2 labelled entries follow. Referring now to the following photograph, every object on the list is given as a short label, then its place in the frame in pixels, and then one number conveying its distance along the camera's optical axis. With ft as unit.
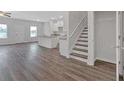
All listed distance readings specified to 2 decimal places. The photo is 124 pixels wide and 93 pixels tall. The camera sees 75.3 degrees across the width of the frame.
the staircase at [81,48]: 11.29
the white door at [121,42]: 7.06
